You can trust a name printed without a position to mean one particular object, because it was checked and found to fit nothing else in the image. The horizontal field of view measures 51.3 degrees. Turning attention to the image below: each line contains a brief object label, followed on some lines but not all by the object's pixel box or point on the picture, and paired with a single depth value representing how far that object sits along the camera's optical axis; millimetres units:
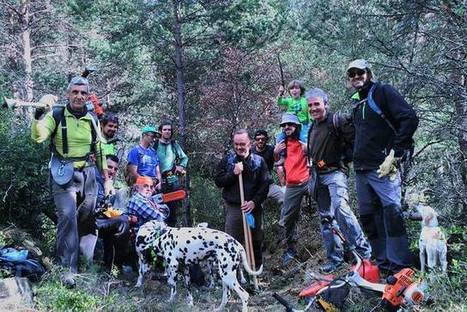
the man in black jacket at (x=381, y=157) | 4469
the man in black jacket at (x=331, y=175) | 5512
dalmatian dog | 5332
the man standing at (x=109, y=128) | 7266
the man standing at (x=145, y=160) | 7176
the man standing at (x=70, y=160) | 5367
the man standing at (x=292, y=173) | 6814
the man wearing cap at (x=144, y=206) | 6480
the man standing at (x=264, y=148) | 7727
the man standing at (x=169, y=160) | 8062
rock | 4434
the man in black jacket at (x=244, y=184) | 6530
